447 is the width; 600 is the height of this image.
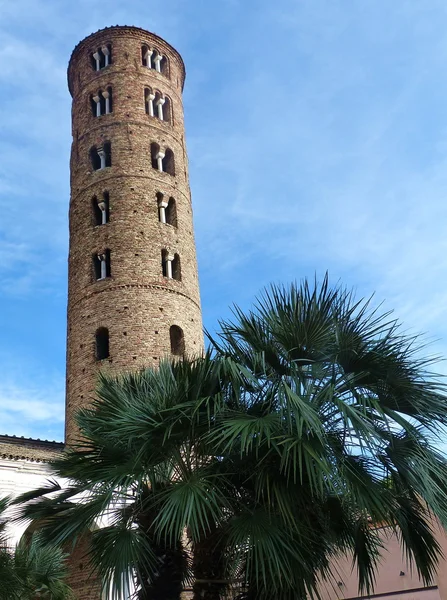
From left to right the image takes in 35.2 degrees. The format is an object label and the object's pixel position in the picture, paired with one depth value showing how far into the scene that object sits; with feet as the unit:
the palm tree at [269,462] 24.29
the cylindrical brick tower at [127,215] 66.28
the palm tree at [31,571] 26.81
